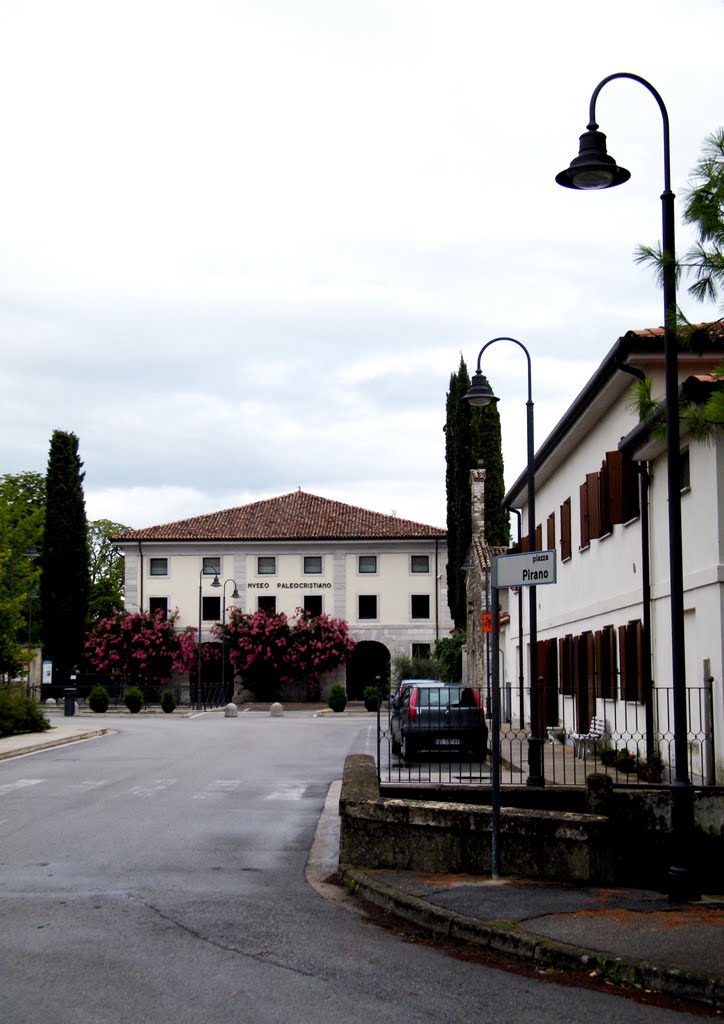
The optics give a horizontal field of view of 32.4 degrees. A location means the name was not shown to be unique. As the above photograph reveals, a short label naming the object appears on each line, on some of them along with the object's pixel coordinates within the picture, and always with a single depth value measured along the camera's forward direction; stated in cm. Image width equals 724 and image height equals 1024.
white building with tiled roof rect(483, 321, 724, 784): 1510
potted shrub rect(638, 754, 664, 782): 1583
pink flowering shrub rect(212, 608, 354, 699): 6506
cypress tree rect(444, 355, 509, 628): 5178
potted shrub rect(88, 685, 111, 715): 5544
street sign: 1030
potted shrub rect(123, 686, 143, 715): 5644
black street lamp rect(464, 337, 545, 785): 1470
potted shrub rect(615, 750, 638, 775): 1680
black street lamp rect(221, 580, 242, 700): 6444
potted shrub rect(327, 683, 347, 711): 5800
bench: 2056
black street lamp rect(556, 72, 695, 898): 948
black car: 2092
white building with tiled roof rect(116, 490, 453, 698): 6938
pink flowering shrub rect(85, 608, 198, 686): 6594
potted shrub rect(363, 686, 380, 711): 5784
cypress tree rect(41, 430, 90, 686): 6888
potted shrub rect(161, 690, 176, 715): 5684
